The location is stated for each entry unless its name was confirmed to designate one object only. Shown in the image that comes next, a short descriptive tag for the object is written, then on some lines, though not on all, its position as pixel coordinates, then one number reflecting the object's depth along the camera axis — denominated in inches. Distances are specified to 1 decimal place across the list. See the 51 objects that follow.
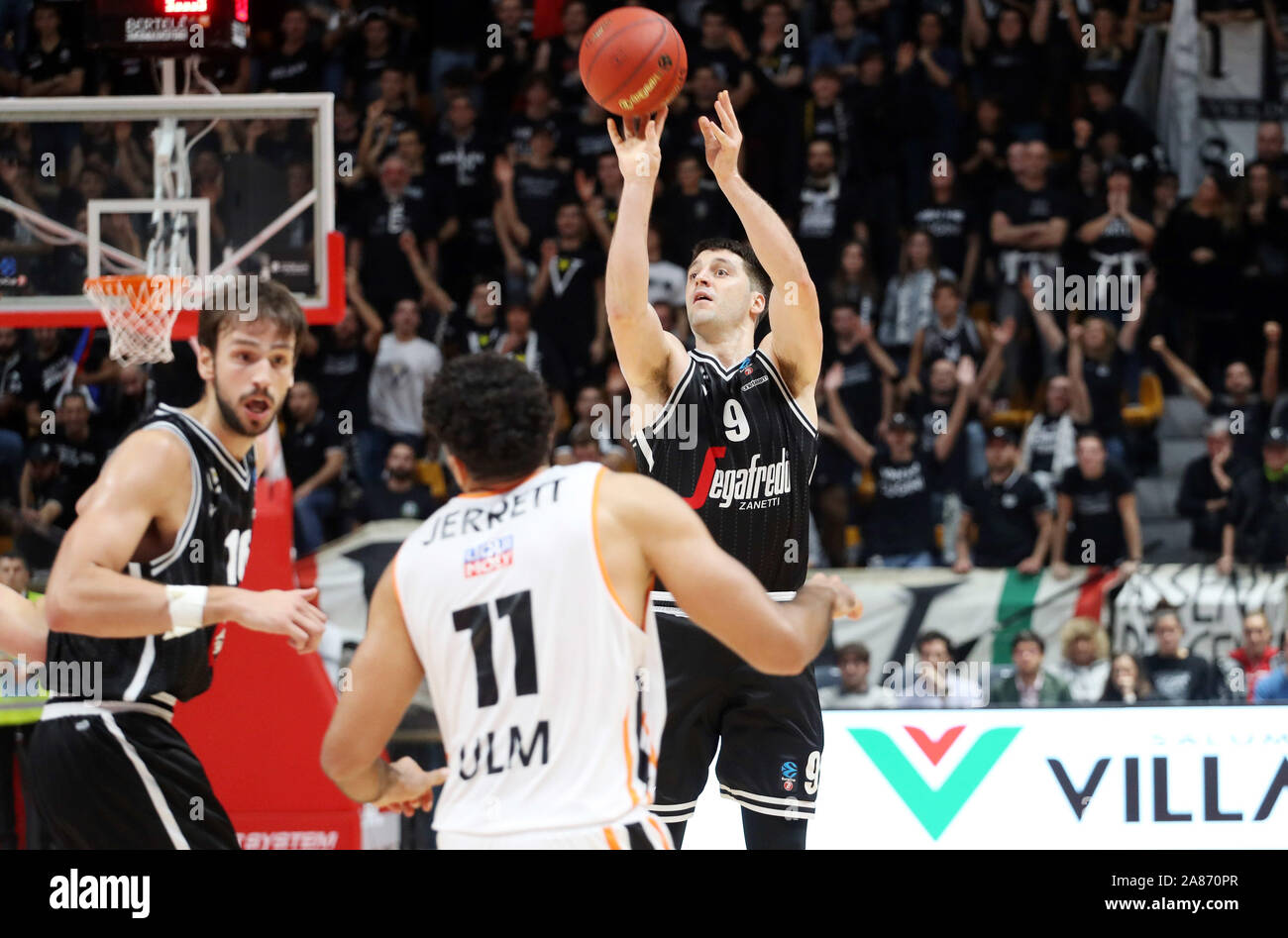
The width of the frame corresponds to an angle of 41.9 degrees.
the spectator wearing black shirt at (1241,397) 425.7
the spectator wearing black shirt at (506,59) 497.4
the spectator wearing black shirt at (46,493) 390.6
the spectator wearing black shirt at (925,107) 474.0
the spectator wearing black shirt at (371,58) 496.4
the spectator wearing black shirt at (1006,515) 391.5
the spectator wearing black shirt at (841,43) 494.6
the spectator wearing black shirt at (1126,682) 348.5
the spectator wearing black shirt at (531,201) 455.5
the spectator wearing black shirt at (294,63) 501.0
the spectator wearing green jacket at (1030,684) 352.5
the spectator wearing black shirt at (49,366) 422.4
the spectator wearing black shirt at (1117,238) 452.8
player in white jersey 148.9
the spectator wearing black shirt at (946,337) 429.4
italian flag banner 367.2
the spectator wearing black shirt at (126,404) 412.2
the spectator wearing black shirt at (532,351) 421.1
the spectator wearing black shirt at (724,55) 476.4
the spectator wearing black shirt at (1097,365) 419.5
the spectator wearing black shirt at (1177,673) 354.0
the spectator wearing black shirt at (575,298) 432.1
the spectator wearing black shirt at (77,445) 406.0
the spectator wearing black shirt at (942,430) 410.9
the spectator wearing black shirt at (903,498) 401.7
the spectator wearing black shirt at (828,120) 474.3
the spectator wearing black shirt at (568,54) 492.1
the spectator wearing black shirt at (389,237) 447.2
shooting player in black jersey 221.0
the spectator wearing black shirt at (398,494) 398.3
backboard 312.7
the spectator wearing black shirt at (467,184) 460.8
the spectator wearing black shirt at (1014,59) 488.7
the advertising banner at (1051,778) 300.0
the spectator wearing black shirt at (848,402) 411.5
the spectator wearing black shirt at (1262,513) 394.9
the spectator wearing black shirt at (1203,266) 452.8
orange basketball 248.7
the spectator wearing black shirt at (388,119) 470.9
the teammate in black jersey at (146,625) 186.5
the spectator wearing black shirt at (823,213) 450.9
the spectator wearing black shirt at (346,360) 432.5
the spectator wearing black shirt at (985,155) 469.7
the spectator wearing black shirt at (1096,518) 395.9
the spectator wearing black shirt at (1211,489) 408.2
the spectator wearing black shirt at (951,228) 454.0
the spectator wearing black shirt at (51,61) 473.4
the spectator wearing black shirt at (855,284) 439.2
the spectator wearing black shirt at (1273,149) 462.9
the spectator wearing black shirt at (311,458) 407.2
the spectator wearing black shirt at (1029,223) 454.3
